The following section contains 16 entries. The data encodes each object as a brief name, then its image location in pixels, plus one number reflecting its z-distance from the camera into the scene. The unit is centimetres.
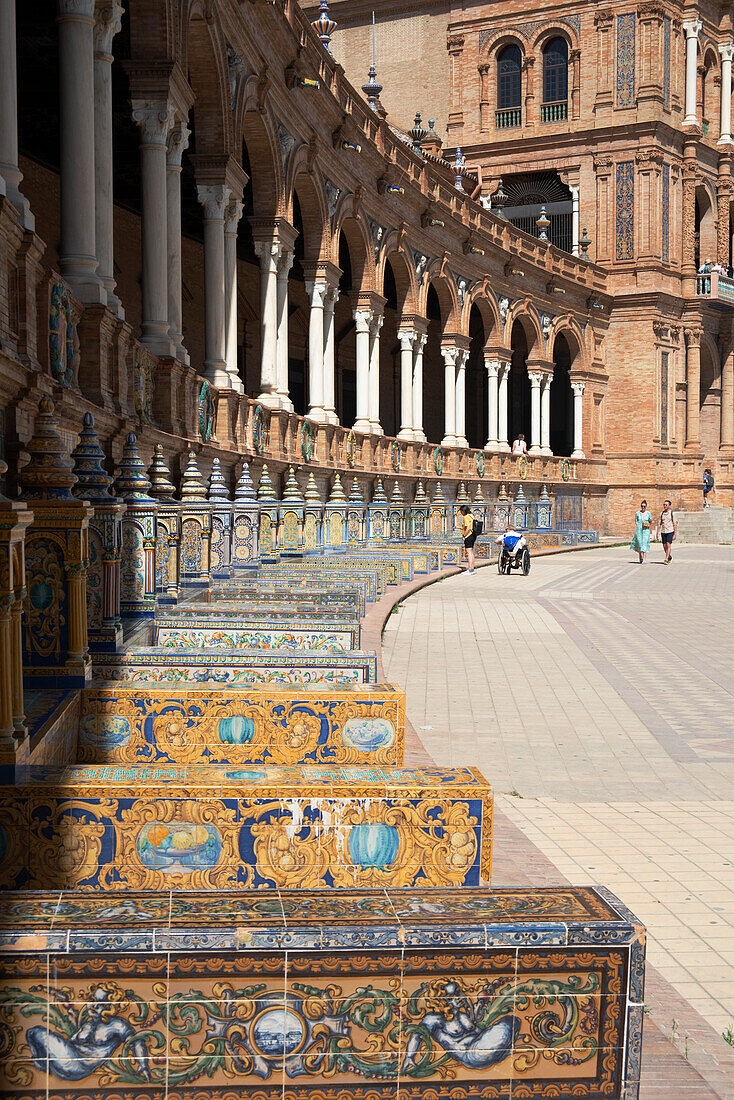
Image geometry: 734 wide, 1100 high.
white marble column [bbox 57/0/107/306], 1001
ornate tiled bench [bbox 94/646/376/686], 513
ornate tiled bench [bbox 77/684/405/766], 451
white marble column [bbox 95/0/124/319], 1084
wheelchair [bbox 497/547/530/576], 2317
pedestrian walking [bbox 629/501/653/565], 2783
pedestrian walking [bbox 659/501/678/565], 2805
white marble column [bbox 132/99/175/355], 1325
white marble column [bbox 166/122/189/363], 1409
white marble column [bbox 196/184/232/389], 1698
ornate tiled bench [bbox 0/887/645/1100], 227
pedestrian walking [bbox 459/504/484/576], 2276
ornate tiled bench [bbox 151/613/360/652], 677
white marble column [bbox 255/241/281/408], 2053
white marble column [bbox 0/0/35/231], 738
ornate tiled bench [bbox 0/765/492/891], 323
